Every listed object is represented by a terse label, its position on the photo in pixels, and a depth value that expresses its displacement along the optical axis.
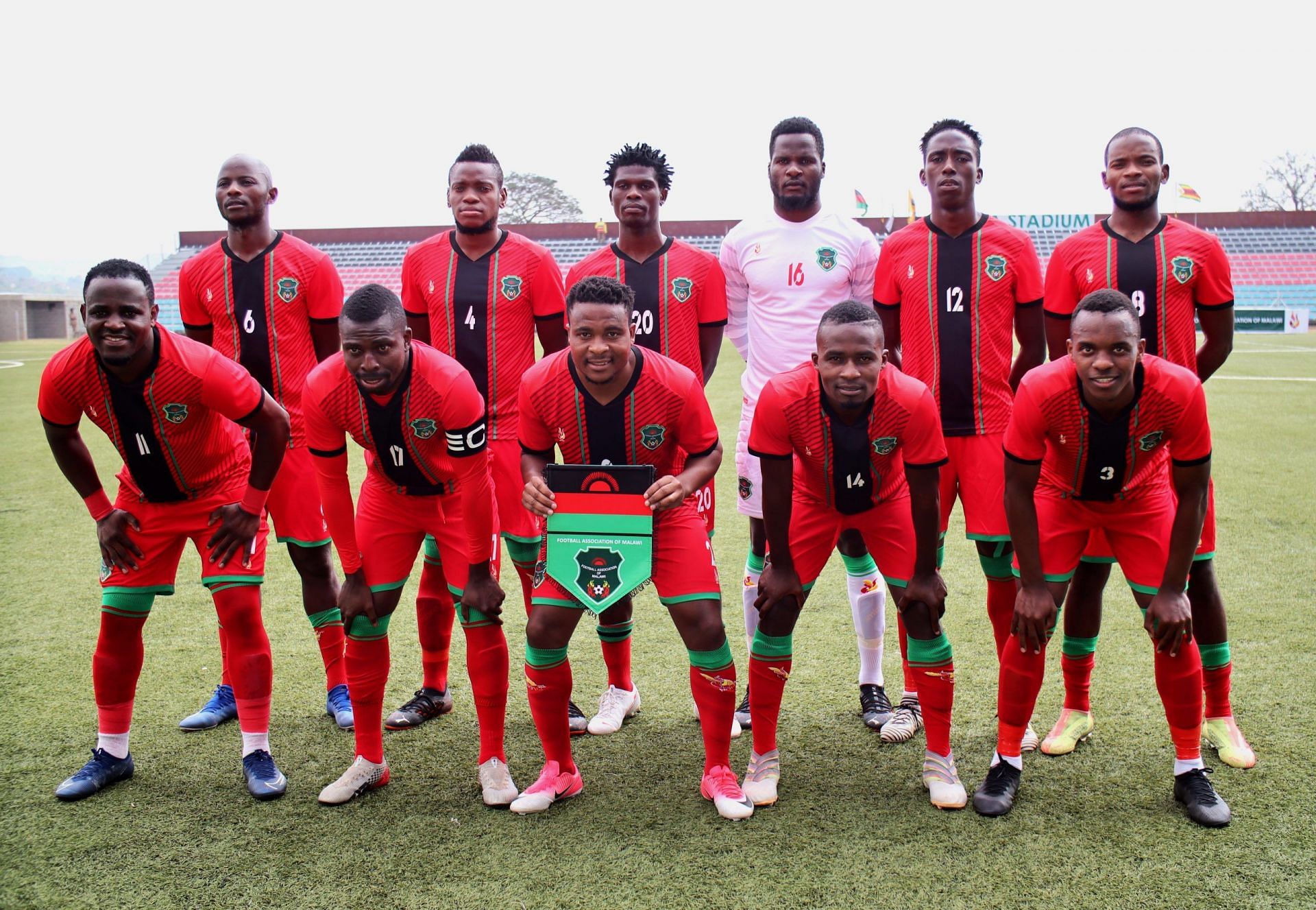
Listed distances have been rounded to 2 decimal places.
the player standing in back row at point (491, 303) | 4.53
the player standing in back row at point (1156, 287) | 4.08
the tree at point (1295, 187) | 58.91
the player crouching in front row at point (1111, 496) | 3.55
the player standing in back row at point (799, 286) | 4.66
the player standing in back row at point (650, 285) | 4.59
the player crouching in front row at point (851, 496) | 3.73
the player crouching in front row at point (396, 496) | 3.79
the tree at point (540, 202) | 64.50
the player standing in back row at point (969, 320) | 4.27
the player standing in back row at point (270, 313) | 4.63
